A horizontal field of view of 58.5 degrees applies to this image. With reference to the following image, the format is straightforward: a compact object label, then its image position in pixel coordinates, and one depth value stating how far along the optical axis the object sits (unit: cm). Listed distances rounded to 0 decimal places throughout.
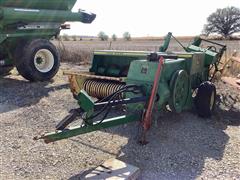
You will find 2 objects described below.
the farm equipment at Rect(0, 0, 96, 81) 470
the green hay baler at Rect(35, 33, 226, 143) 224
